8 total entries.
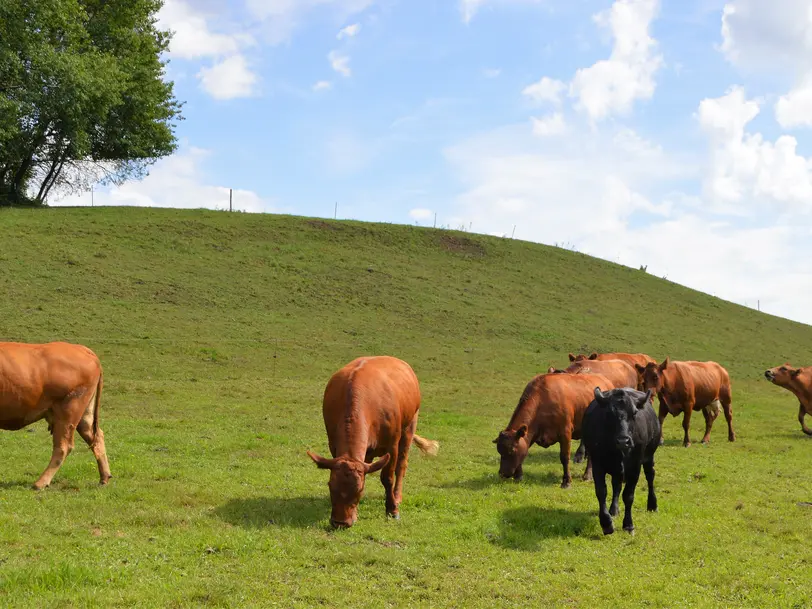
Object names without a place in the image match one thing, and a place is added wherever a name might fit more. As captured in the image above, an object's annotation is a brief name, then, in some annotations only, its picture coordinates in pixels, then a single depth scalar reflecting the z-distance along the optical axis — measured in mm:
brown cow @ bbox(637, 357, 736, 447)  18562
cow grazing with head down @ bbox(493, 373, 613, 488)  12516
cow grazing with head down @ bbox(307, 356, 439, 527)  9070
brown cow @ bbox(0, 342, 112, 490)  10719
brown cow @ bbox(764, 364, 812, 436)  21359
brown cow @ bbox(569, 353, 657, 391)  19266
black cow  9688
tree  42906
